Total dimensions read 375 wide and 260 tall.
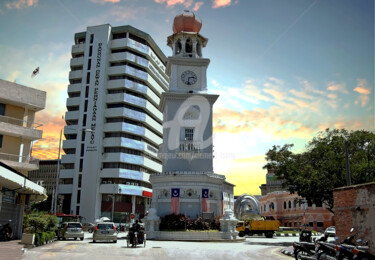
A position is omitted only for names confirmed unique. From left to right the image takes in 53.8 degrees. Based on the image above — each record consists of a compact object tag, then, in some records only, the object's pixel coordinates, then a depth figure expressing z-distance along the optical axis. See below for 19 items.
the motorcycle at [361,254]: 12.93
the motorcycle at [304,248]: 16.52
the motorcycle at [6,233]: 24.58
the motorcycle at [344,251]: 13.29
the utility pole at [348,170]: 23.08
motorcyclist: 24.44
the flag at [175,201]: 37.50
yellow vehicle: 43.78
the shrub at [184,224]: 34.50
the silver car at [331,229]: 43.84
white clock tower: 38.16
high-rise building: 72.75
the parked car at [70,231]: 31.78
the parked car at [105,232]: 28.31
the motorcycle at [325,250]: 14.59
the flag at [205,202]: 37.72
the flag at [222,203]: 40.72
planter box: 22.12
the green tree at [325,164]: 30.06
